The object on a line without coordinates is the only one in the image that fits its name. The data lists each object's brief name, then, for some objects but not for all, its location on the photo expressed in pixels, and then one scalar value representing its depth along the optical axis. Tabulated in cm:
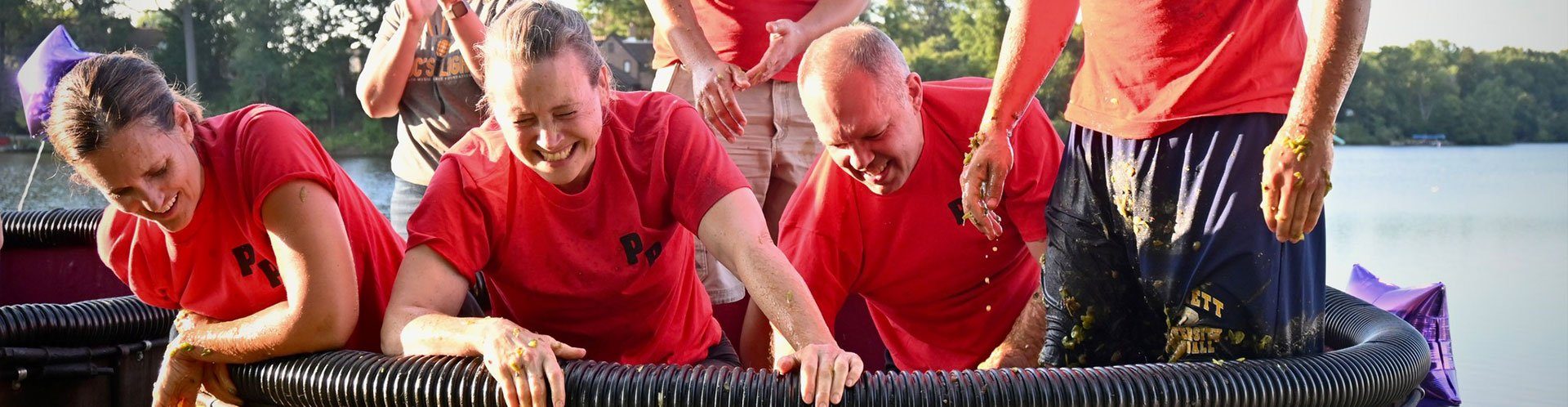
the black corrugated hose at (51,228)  396
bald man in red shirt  256
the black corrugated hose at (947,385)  204
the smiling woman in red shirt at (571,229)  223
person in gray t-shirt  337
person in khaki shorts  331
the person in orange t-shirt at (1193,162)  185
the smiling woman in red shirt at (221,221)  220
